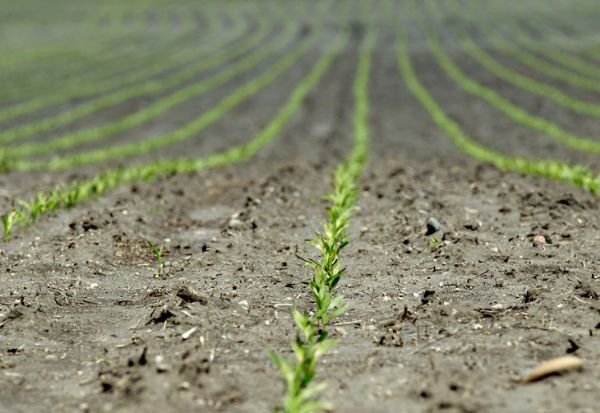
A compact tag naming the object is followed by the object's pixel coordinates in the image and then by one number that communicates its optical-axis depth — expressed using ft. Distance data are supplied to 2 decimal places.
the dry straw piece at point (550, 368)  24.47
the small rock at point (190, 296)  32.35
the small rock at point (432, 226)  42.39
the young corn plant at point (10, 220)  43.53
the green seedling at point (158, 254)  39.16
